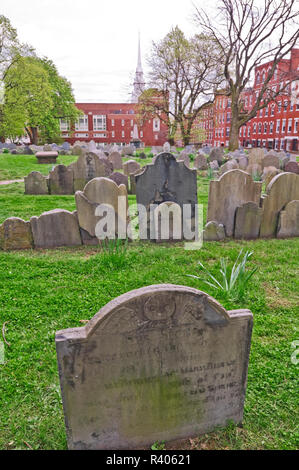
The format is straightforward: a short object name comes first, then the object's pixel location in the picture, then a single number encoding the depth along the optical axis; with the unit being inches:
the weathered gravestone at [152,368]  75.6
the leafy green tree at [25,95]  936.3
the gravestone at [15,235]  221.6
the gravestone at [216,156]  728.2
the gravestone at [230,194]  248.2
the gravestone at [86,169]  415.2
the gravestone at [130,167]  507.8
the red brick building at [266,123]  1574.4
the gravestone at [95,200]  229.1
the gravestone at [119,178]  368.5
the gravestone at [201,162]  679.7
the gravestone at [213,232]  249.8
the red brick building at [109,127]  2166.6
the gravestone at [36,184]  407.2
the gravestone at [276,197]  247.1
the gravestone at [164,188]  242.7
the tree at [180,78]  1120.2
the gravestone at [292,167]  541.0
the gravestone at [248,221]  249.1
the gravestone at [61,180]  413.1
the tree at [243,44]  898.1
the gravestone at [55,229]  225.8
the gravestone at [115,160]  634.8
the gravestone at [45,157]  735.7
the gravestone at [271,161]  565.3
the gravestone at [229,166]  497.2
